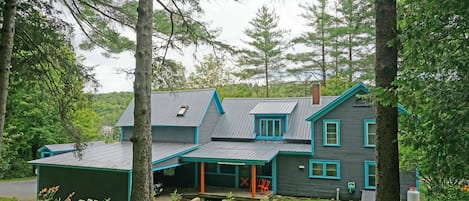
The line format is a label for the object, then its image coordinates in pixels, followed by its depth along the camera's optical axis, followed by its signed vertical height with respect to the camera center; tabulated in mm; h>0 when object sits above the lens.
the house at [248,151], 13047 -1416
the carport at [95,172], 12305 -2125
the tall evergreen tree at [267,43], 22828 +5108
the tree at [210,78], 26641 +3108
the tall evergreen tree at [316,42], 21141 +4871
